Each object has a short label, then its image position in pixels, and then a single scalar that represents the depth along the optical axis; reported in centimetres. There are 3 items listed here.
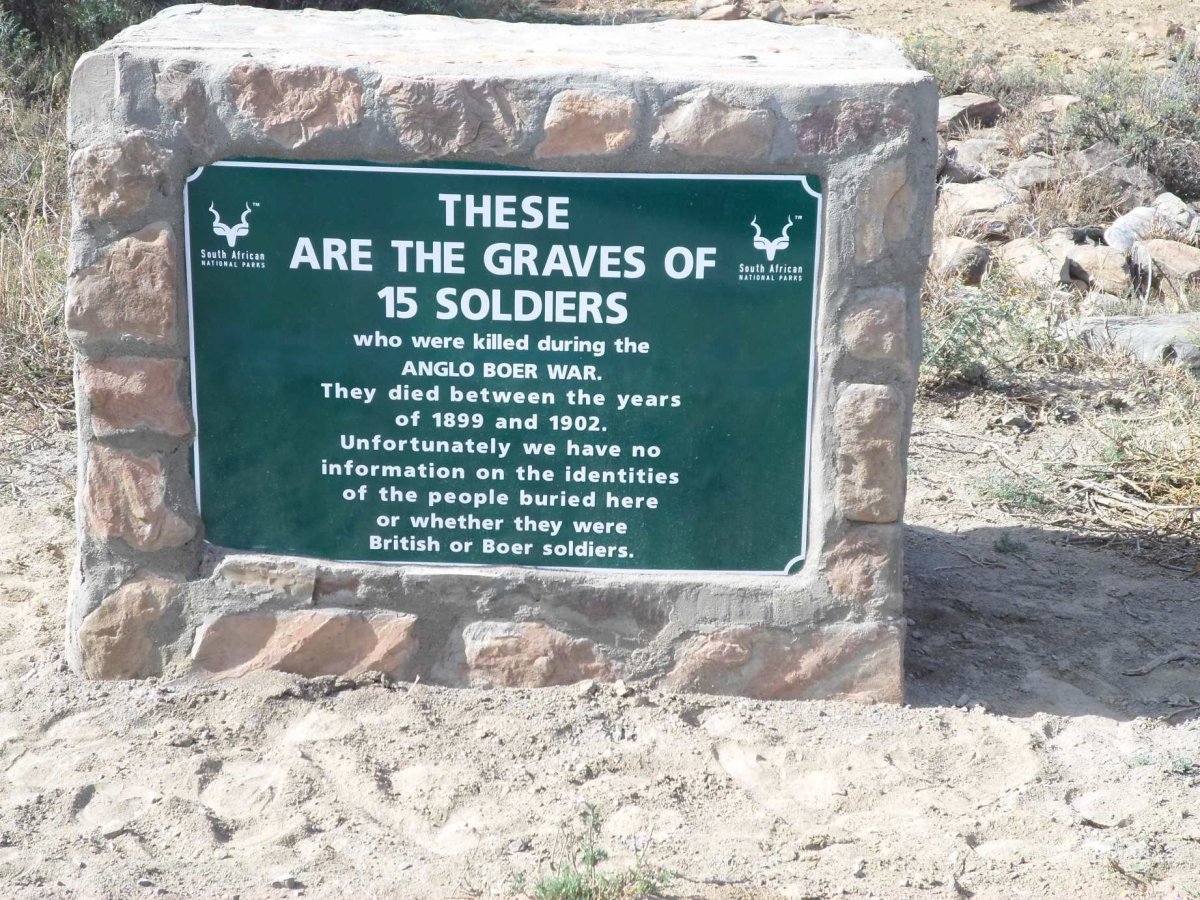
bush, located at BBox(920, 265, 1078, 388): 507
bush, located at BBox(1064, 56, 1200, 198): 832
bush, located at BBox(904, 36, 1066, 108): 1035
